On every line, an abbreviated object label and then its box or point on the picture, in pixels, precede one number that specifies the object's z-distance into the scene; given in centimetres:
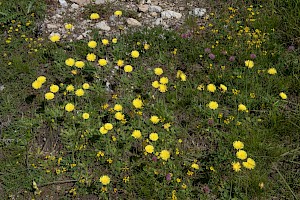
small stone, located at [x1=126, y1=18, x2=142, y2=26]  407
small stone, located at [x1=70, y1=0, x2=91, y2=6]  433
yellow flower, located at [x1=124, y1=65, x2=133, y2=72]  344
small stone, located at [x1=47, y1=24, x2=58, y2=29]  405
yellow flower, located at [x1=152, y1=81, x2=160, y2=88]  326
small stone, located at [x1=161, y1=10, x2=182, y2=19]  418
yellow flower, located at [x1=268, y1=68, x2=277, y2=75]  338
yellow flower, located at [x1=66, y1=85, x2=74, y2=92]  326
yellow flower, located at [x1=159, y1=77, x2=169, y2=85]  333
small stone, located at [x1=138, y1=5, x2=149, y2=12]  425
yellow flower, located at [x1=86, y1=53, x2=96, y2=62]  352
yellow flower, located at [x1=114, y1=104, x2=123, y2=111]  313
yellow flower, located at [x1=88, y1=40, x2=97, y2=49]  358
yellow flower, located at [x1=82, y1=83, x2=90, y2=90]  330
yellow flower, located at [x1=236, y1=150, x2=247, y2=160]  279
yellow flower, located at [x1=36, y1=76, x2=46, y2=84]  329
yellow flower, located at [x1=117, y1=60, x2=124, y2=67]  349
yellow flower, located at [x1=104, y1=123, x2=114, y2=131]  299
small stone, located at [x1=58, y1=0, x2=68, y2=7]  430
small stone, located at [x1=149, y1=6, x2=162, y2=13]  425
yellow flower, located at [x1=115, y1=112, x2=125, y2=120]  305
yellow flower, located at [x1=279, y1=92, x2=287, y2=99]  319
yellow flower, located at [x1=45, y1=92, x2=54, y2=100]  320
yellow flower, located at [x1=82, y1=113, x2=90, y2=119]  308
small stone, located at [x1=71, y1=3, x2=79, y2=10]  428
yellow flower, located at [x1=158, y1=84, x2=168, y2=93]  327
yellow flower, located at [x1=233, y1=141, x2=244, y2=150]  285
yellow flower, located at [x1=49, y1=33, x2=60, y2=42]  358
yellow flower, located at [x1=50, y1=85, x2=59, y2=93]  328
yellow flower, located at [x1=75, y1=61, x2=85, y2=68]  340
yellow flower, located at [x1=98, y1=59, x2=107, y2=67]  343
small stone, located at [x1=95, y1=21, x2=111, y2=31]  403
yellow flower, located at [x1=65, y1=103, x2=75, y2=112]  313
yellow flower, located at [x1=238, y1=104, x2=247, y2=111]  310
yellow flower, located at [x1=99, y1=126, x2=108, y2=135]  297
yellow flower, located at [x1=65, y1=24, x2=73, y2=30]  371
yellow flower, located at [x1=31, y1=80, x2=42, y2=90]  323
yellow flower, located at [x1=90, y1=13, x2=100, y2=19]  377
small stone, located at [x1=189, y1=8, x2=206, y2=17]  416
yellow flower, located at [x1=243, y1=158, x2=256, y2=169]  276
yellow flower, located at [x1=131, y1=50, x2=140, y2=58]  355
